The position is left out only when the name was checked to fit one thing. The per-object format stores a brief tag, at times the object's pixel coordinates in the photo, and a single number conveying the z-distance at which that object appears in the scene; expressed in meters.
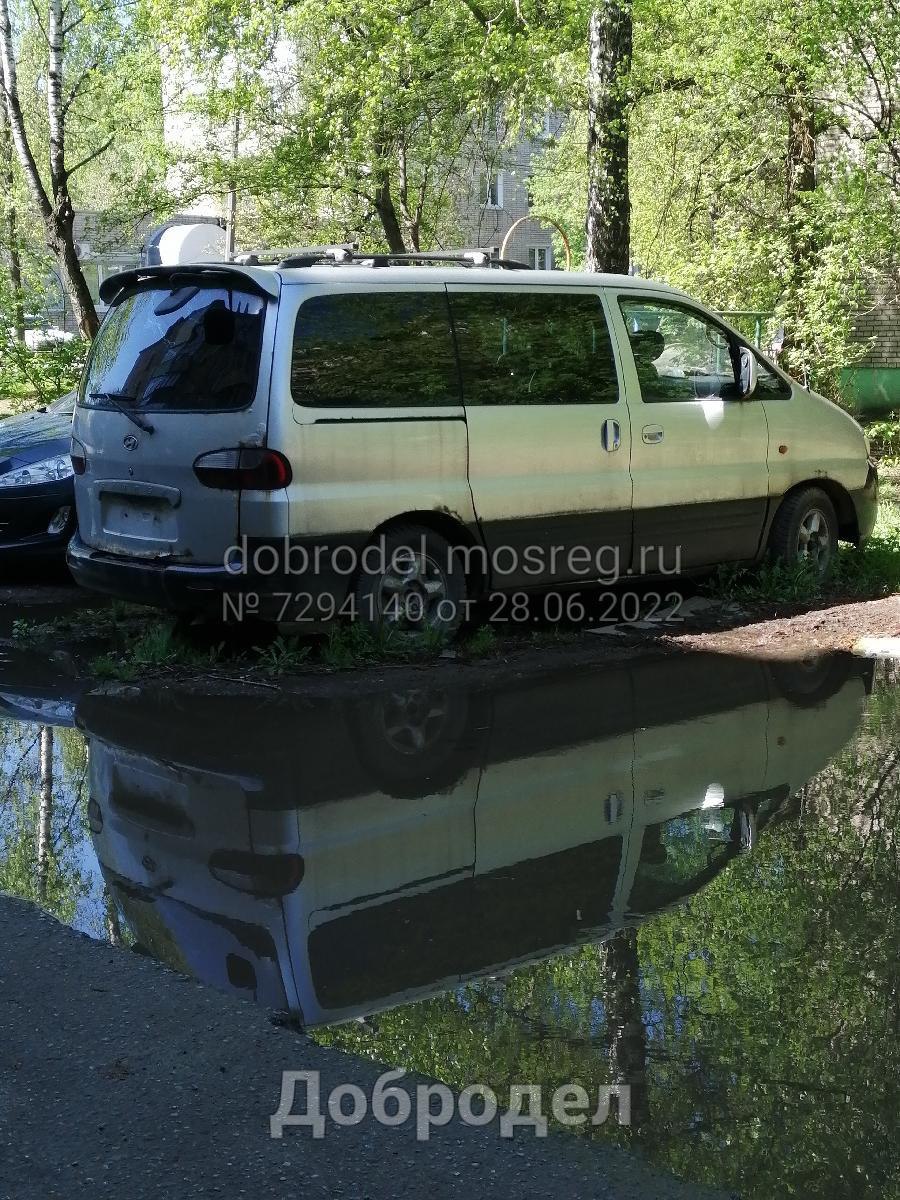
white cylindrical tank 20.27
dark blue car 10.22
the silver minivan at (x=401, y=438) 7.32
